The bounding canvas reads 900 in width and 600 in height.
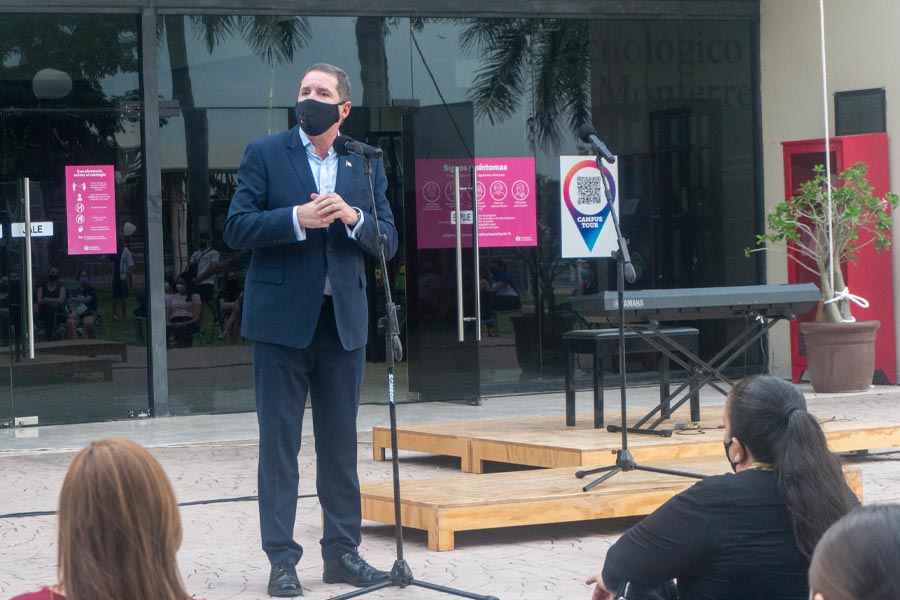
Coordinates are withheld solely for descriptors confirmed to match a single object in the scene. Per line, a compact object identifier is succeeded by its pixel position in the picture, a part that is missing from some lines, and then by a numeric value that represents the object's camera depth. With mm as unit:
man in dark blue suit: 9414
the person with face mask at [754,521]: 6156
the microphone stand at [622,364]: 11875
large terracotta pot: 22281
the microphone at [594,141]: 12257
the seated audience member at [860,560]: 3492
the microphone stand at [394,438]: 9039
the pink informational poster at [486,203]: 22547
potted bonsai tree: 22312
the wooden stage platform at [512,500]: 10977
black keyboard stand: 15008
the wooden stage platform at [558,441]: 13812
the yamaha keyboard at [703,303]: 14484
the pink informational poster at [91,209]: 20812
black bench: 15125
